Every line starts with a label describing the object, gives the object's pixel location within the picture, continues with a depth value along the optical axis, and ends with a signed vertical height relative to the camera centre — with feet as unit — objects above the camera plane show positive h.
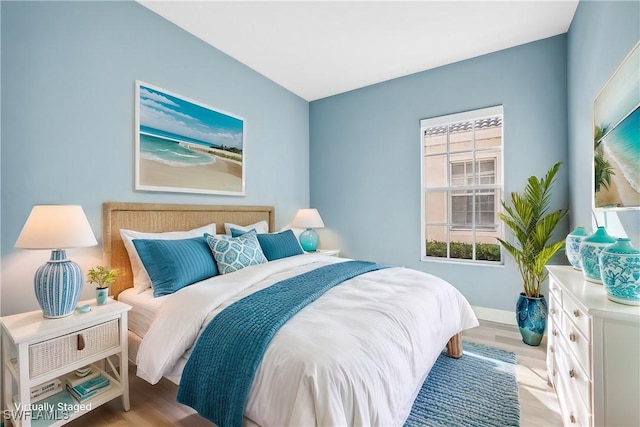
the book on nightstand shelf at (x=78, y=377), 5.59 -3.25
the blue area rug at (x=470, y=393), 5.51 -3.86
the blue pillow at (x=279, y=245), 9.11 -1.01
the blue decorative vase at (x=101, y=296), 5.98 -1.70
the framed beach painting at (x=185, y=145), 7.95 +2.13
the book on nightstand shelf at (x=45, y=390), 5.32 -3.32
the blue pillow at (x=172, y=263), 6.43 -1.15
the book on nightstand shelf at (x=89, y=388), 5.39 -3.34
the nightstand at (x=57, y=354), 4.60 -2.49
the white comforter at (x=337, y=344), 3.55 -1.97
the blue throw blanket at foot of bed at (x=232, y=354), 3.97 -2.06
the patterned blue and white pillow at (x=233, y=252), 7.40 -1.02
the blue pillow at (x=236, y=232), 9.38 -0.59
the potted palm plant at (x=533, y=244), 8.48 -0.91
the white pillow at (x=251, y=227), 9.79 -0.47
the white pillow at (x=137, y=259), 7.03 -1.11
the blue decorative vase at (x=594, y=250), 4.76 -0.60
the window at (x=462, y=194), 10.91 +0.83
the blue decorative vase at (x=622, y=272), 3.70 -0.74
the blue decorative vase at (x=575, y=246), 5.93 -0.66
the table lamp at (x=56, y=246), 5.03 -0.57
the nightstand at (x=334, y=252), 12.15 -1.67
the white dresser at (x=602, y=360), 3.47 -1.86
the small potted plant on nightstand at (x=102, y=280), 6.00 -1.39
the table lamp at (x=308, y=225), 12.44 -0.47
